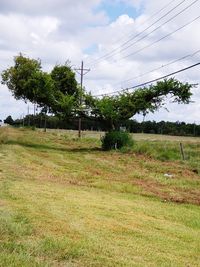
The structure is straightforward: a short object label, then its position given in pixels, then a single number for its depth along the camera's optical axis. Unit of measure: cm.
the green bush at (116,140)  4150
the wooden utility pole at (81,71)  6449
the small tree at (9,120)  17450
